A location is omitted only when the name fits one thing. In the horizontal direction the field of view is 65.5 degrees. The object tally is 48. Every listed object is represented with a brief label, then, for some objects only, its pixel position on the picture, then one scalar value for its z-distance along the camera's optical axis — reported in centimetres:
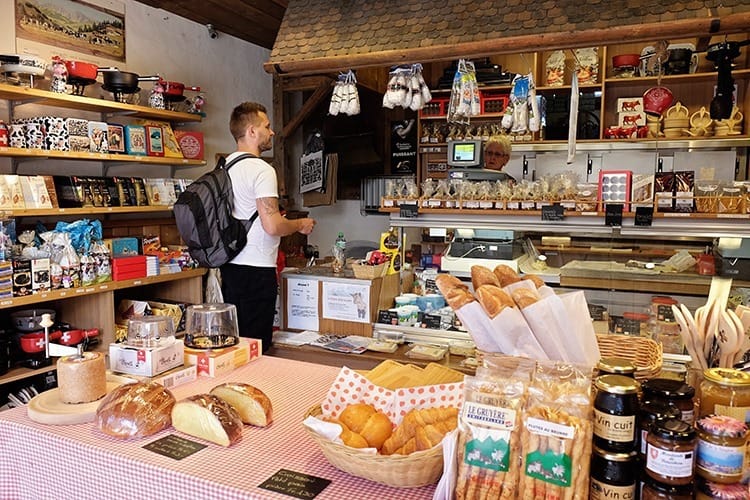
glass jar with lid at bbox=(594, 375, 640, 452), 104
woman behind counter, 391
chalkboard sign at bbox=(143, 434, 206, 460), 137
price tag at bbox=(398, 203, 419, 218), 309
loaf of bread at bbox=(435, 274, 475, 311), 142
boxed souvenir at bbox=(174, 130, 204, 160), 459
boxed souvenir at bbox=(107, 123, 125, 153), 388
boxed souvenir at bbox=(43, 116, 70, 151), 346
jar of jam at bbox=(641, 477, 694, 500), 99
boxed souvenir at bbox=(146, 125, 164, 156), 417
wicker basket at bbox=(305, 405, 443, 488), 117
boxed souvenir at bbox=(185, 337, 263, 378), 194
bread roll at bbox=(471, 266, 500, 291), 156
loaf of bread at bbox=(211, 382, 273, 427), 154
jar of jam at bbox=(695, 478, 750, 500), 99
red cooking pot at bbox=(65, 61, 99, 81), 361
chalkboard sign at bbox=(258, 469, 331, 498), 121
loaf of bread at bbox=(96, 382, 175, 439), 146
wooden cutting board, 154
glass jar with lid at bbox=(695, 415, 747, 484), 99
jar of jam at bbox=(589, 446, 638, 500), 103
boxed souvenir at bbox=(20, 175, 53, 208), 332
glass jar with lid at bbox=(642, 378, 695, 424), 111
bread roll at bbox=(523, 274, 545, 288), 162
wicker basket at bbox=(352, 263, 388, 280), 308
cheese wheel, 163
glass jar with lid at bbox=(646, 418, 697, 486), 98
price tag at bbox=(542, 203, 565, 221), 281
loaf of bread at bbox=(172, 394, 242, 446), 142
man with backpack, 296
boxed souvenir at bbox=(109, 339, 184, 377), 184
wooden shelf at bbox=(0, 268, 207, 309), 318
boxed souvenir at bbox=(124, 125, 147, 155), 401
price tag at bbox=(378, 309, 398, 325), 307
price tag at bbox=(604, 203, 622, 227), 272
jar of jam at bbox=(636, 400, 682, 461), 104
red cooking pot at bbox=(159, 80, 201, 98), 432
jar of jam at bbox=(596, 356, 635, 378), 121
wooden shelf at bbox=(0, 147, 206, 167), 327
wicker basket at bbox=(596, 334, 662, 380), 156
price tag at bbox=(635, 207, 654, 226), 268
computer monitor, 349
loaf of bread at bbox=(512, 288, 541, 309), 143
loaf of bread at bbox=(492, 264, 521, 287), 162
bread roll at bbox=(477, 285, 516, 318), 140
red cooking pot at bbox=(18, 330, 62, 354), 332
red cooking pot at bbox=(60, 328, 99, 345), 350
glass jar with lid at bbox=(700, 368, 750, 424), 116
